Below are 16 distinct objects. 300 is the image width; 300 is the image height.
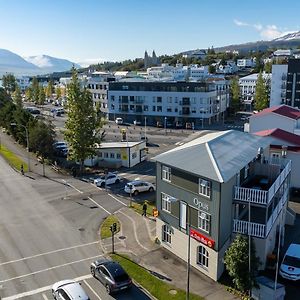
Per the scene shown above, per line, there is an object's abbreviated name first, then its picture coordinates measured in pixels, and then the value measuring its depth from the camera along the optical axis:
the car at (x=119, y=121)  98.44
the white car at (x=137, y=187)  41.53
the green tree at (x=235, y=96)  108.56
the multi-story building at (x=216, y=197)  24.23
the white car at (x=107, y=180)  44.67
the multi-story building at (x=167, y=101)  91.25
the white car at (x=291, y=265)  24.67
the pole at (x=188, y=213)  26.20
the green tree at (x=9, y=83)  155.88
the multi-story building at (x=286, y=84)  99.25
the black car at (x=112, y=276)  22.91
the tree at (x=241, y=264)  21.50
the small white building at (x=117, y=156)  53.53
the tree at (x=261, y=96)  99.81
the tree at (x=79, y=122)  47.88
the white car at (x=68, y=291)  21.42
